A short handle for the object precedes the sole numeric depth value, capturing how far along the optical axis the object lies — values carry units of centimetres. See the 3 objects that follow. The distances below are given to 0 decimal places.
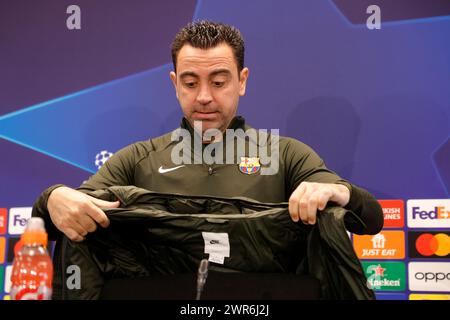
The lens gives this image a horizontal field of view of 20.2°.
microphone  220
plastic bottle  214
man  261
